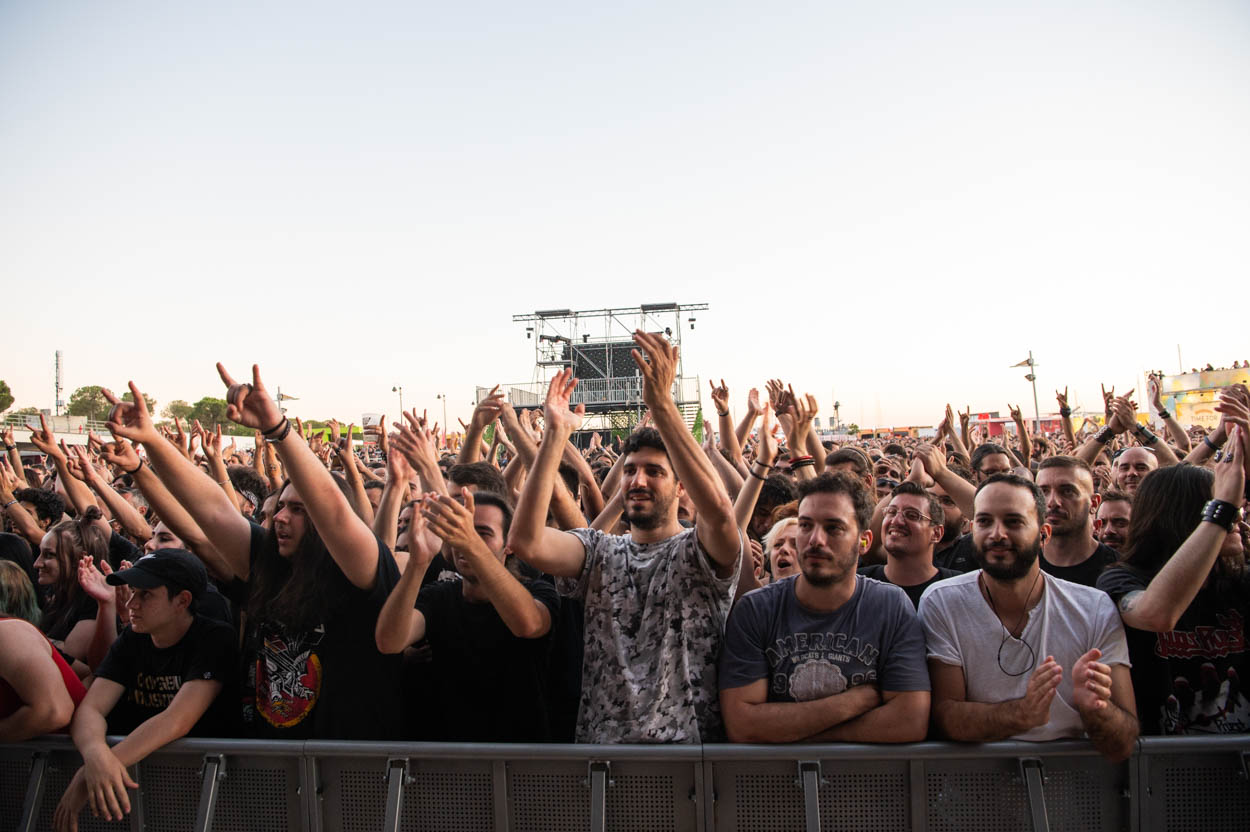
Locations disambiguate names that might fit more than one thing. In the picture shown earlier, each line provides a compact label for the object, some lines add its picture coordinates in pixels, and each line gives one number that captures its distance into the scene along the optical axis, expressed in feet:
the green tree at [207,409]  268.41
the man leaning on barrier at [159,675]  9.14
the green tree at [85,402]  279.08
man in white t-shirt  8.04
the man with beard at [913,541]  11.66
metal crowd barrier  8.35
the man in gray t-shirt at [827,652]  8.46
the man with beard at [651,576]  8.89
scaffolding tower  114.21
